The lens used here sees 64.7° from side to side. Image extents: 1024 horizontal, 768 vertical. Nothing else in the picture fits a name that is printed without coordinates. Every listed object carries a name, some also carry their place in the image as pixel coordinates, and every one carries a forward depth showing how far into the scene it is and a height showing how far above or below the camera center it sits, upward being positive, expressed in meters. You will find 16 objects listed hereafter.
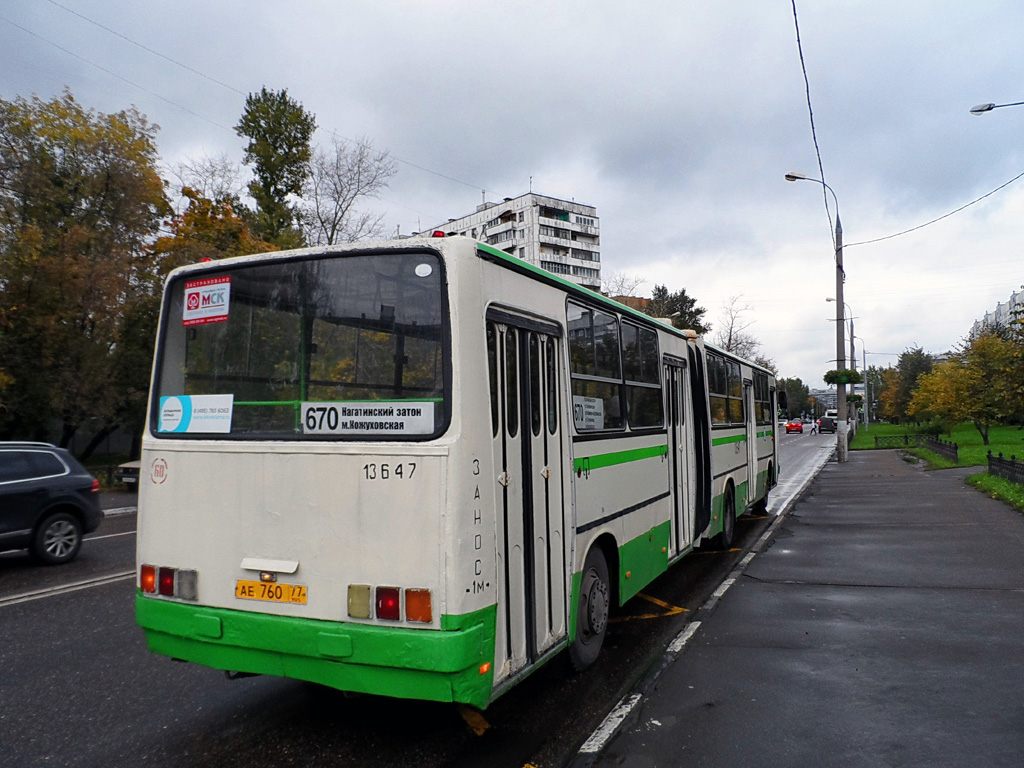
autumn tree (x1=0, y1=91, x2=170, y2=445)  24.62 +6.03
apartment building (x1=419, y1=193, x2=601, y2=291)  98.06 +26.05
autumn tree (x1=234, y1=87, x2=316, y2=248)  40.38 +14.76
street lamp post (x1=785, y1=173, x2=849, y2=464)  30.95 +2.90
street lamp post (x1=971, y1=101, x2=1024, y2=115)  15.17 +6.11
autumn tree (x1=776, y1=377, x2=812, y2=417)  157.12 +8.40
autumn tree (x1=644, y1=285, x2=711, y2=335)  75.06 +12.22
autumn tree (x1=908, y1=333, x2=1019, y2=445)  32.47 +2.14
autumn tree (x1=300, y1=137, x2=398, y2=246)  40.69 +12.25
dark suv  10.21 -0.73
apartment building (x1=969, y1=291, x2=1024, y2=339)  123.79 +21.65
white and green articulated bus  4.13 -0.17
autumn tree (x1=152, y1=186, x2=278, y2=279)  28.44 +7.79
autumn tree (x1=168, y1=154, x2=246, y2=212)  34.88 +10.96
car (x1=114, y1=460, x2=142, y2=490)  21.78 -0.79
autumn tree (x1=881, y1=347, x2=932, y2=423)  77.62 +5.60
